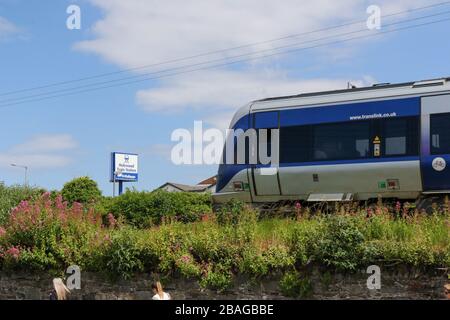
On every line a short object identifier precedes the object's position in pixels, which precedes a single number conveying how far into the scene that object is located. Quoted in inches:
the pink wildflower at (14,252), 719.7
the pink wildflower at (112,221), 718.5
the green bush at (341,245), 540.4
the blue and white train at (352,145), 688.4
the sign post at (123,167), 2196.2
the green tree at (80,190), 1163.4
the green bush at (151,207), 837.0
